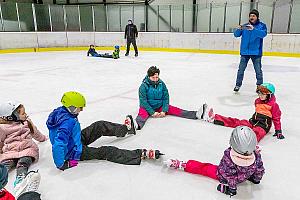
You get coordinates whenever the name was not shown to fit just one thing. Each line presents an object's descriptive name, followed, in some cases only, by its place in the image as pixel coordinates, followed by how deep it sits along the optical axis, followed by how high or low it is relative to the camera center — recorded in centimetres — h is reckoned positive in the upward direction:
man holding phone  429 -5
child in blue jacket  204 -83
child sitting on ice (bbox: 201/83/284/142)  273 -74
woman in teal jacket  321 -73
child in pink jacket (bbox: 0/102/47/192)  204 -76
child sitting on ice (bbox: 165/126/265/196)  169 -84
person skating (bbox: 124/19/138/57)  1055 +29
